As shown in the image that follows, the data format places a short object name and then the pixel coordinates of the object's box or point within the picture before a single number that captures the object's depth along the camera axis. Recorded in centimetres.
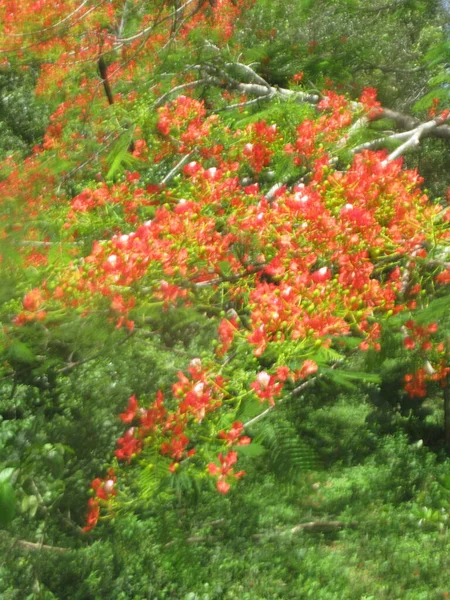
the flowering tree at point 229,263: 210
